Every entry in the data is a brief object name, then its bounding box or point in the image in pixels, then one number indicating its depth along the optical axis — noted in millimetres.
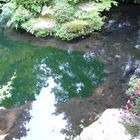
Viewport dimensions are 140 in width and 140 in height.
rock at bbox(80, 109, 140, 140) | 3421
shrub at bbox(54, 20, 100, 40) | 6476
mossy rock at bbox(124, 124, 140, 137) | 3421
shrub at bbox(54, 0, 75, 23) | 6733
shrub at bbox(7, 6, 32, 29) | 7042
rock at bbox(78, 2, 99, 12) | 6990
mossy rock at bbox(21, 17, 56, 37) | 6728
